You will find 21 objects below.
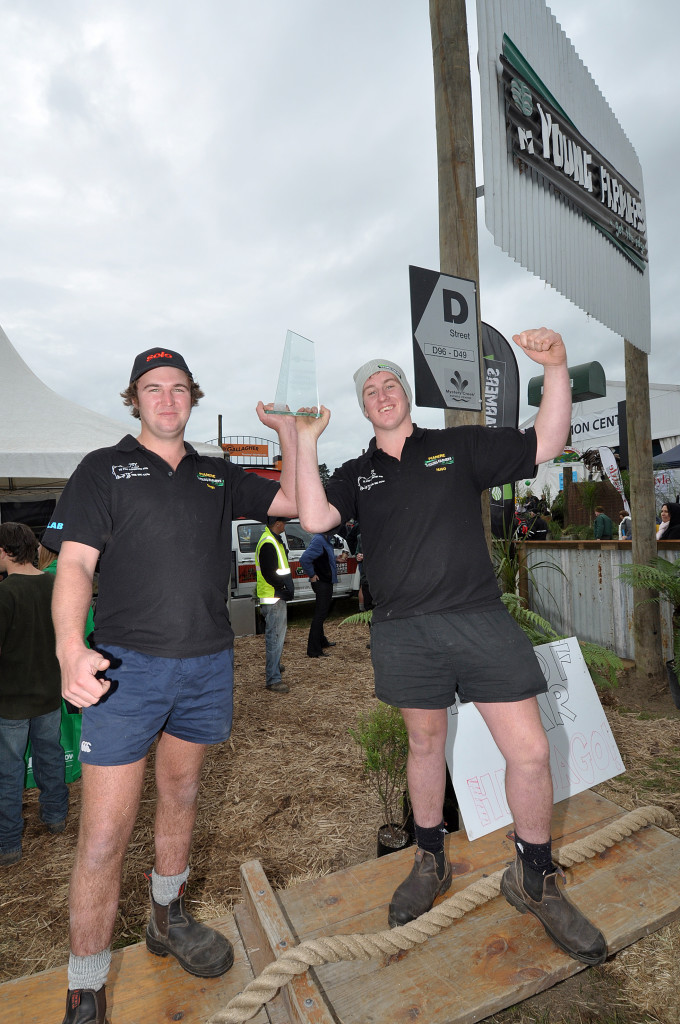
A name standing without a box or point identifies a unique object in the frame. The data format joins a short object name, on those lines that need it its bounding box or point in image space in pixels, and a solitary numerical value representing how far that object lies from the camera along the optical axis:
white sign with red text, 2.86
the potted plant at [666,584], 5.37
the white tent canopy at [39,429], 6.28
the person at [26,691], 3.51
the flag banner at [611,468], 11.45
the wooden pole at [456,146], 3.36
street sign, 3.21
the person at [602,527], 12.10
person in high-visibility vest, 6.63
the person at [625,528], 11.28
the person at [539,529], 12.44
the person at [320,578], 7.78
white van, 9.66
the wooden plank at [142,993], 1.88
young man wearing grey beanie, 2.14
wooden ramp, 1.86
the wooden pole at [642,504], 5.93
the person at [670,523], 8.58
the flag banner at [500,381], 4.05
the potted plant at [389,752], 3.15
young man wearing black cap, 1.81
